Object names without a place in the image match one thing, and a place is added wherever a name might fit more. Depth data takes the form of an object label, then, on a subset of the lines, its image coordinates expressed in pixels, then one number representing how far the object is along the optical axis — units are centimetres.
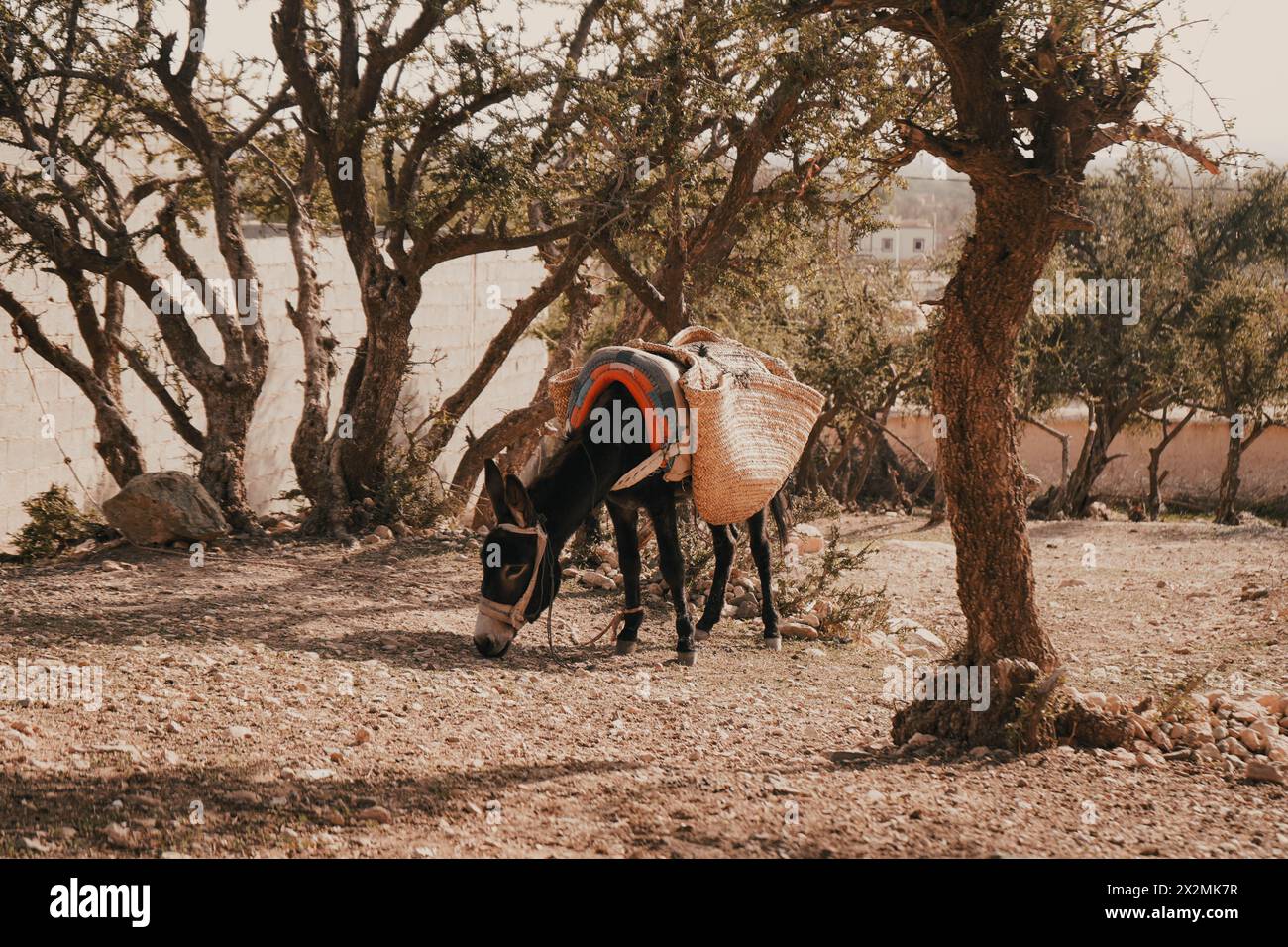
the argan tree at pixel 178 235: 907
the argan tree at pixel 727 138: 752
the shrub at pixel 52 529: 938
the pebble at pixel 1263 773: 491
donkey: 620
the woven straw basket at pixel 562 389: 775
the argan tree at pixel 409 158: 884
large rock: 893
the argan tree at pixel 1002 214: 518
